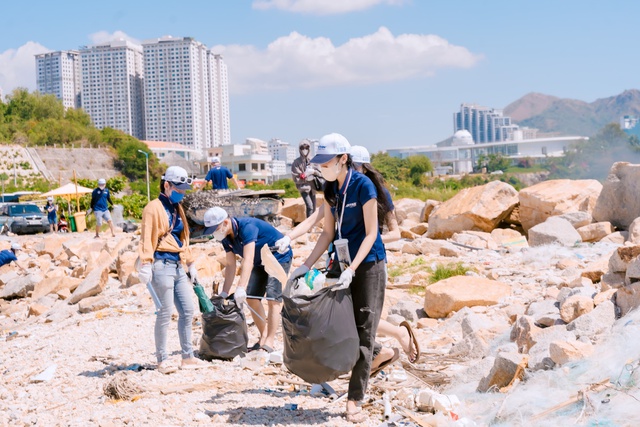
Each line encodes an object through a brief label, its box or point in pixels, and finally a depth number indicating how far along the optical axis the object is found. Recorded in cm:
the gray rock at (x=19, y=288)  1333
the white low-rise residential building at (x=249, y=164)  9531
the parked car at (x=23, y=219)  2494
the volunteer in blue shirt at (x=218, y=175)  1291
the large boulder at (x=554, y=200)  1398
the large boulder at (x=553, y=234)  1206
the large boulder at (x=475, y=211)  1407
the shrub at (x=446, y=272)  984
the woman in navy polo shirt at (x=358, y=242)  435
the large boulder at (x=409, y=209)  1719
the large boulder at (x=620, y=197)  1259
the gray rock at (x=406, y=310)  781
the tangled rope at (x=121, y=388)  542
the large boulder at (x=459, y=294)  778
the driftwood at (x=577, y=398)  401
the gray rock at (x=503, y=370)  459
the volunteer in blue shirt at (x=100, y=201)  1692
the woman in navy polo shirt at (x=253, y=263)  576
